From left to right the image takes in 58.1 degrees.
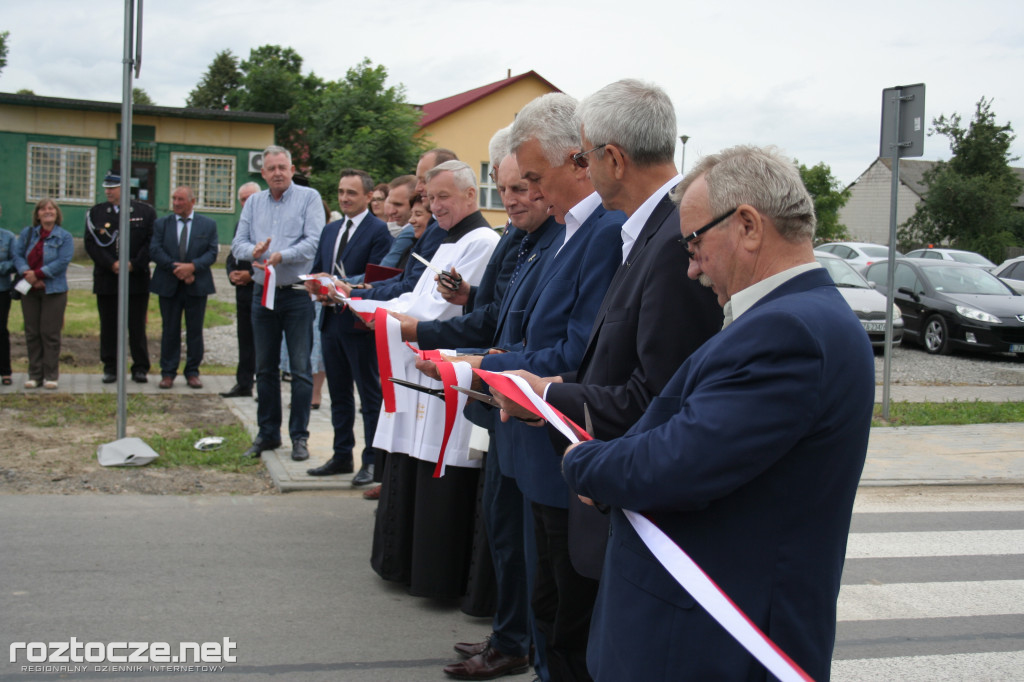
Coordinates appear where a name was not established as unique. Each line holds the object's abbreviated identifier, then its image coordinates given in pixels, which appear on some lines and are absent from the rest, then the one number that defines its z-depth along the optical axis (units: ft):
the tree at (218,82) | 196.13
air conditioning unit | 99.84
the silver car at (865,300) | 50.67
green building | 99.91
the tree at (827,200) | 154.30
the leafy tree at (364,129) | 77.97
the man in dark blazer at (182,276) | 35.24
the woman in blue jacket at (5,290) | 33.76
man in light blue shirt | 24.11
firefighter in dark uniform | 35.32
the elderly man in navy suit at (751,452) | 6.14
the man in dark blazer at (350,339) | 21.77
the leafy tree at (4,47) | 201.87
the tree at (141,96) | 204.07
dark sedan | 50.98
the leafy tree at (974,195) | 141.69
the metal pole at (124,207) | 22.95
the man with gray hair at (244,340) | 33.78
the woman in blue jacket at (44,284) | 33.47
